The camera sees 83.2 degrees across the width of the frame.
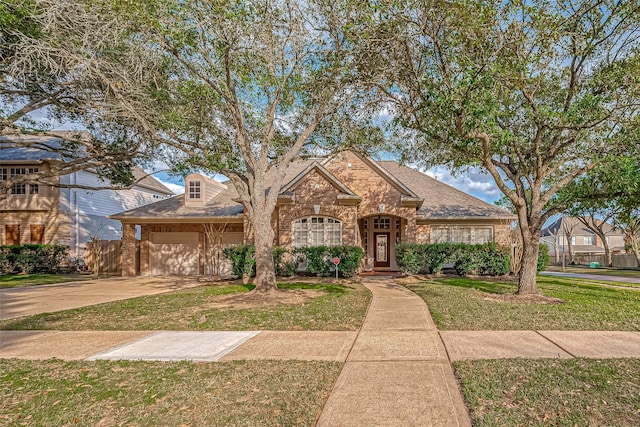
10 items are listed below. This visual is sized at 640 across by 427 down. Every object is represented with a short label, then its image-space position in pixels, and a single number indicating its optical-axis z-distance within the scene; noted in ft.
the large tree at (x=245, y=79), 28.50
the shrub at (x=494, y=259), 55.36
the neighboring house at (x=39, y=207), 70.28
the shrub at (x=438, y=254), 54.80
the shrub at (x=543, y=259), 58.29
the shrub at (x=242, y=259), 50.34
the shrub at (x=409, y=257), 53.11
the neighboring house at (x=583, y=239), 171.32
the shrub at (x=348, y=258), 51.08
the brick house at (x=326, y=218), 55.67
